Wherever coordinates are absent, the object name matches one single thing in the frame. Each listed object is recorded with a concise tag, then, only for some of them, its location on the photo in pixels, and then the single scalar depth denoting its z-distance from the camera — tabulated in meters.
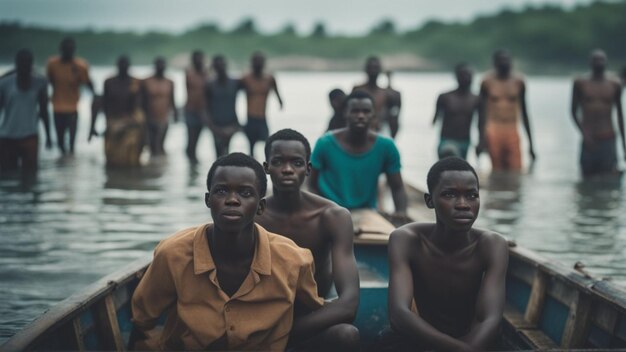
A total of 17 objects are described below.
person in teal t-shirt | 6.64
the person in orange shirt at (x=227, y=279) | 3.63
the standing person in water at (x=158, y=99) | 14.95
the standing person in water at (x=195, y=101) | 14.76
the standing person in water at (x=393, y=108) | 11.45
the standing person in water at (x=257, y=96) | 13.48
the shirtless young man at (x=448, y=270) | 4.02
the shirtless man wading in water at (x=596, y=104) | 11.72
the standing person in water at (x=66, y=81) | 14.51
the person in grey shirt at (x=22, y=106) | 11.73
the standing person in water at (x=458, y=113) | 11.54
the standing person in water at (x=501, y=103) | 12.12
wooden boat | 4.13
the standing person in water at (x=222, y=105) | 13.66
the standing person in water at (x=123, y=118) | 13.95
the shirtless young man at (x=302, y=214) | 4.52
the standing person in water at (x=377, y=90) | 11.14
